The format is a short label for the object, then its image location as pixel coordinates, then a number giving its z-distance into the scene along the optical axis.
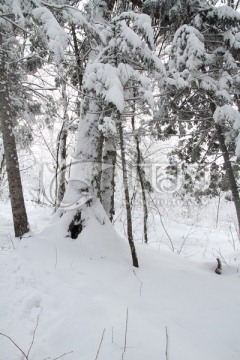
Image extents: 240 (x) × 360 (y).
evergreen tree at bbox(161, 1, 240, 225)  5.95
